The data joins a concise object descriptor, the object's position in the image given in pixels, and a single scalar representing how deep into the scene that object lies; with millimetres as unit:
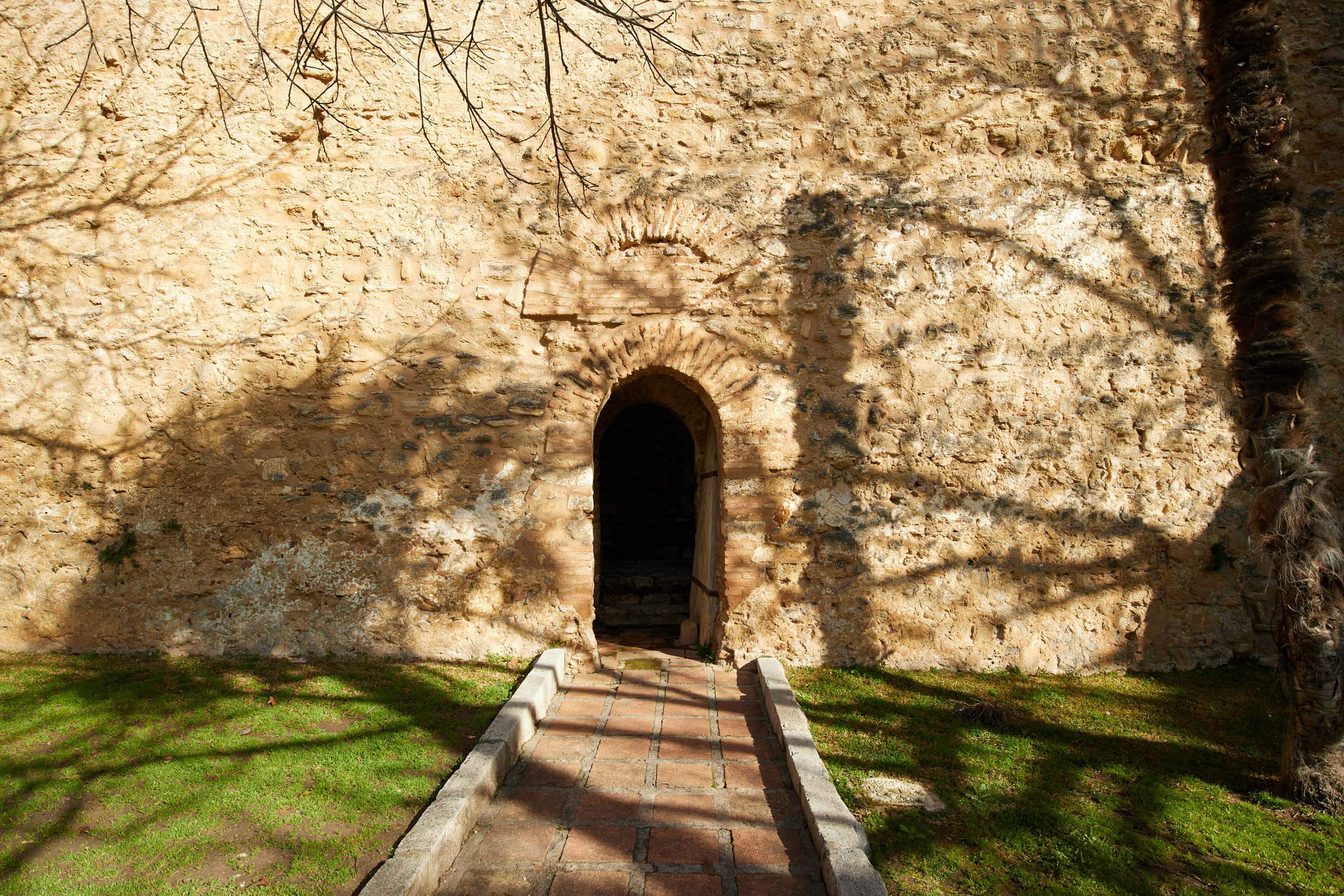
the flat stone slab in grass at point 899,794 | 3330
